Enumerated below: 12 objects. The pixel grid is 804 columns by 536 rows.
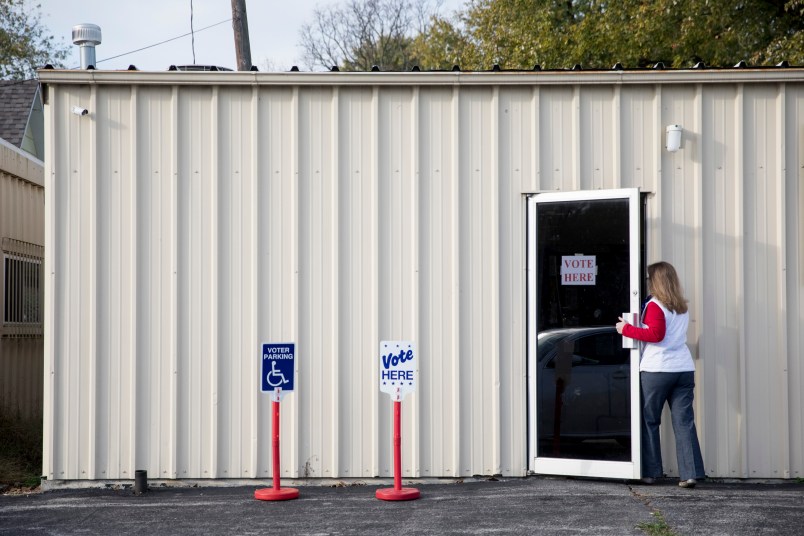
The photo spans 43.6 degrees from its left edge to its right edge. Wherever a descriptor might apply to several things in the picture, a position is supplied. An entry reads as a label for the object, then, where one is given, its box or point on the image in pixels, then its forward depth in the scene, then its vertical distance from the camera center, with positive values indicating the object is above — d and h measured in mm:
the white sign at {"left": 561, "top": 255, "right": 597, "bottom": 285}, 8344 +200
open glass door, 8234 -326
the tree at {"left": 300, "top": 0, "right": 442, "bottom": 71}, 40906 +10383
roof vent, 8883 +2294
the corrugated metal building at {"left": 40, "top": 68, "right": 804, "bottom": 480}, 8398 +381
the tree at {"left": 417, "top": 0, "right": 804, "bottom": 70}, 20516 +5702
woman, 7906 -558
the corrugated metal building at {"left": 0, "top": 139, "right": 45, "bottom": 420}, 11102 +187
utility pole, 16703 +4431
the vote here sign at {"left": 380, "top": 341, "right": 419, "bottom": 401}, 7586 -546
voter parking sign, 7691 -550
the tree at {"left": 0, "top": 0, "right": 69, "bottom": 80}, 35000 +8929
